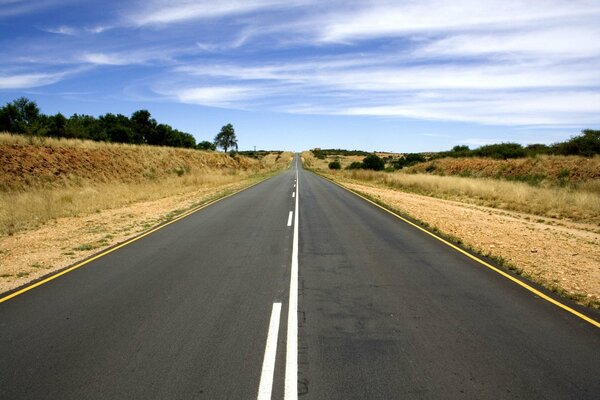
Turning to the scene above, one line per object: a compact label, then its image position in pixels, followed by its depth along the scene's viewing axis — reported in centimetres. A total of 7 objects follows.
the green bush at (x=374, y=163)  6134
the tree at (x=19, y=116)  5372
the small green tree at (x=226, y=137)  11494
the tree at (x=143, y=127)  7738
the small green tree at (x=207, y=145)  11582
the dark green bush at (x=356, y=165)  6780
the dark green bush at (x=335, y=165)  7899
